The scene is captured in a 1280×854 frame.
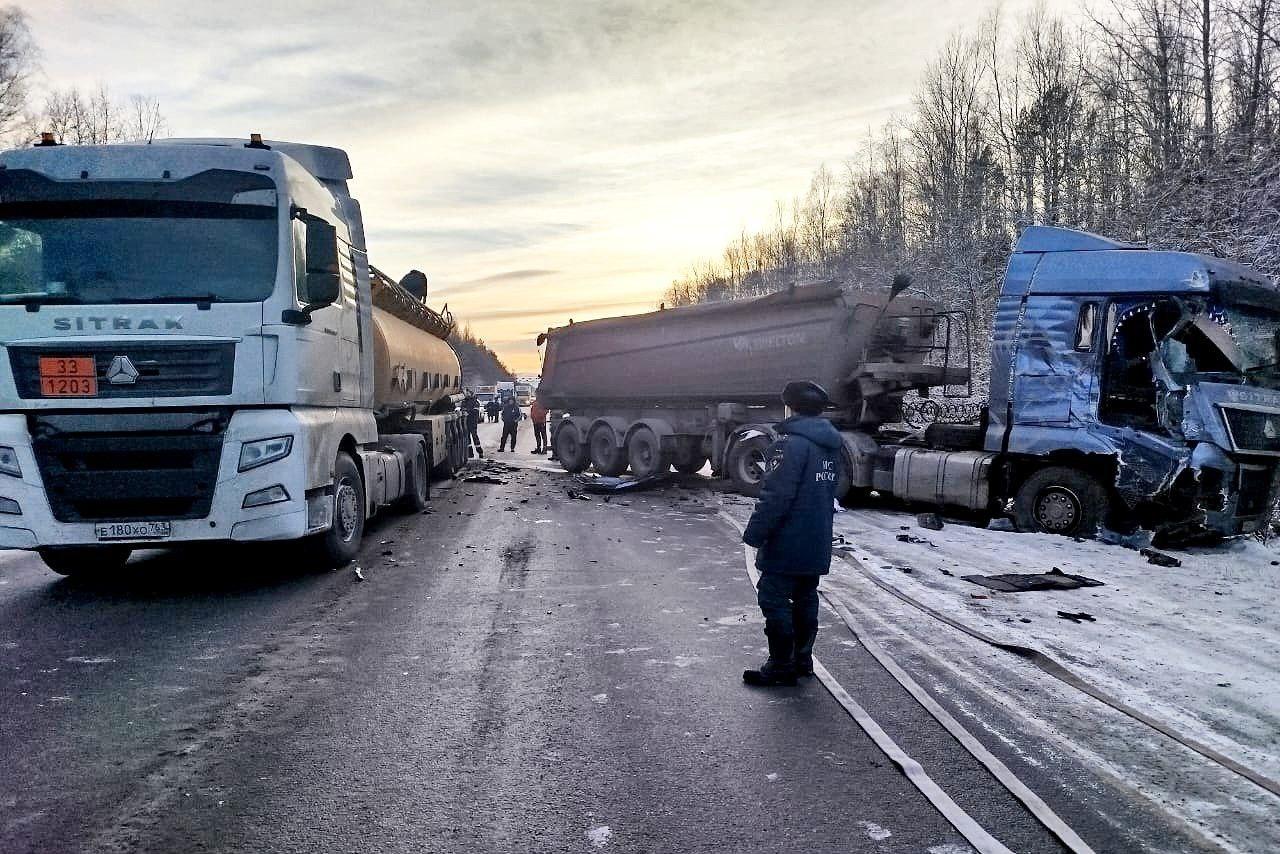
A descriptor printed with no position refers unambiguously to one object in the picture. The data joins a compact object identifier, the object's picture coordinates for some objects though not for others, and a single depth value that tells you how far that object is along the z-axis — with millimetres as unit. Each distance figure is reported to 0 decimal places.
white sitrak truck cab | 5906
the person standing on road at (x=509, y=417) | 23844
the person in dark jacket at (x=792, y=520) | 4332
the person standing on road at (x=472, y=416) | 19080
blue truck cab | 7848
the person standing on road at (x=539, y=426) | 22094
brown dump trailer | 12078
